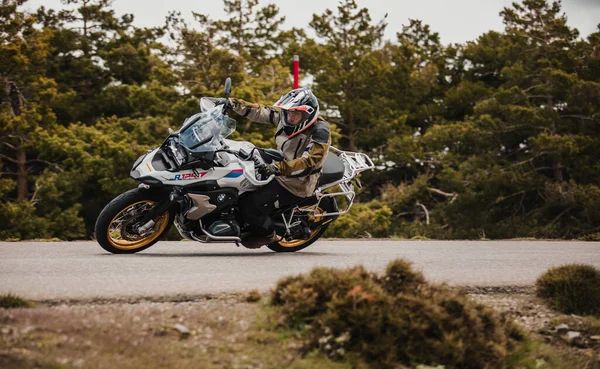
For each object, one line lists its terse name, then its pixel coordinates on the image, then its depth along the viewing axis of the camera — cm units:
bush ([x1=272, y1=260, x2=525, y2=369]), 599
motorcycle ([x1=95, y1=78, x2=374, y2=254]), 1002
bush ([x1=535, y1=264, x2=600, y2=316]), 799
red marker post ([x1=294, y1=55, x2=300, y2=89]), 1347
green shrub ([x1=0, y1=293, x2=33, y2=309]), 647
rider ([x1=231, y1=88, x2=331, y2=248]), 1048
